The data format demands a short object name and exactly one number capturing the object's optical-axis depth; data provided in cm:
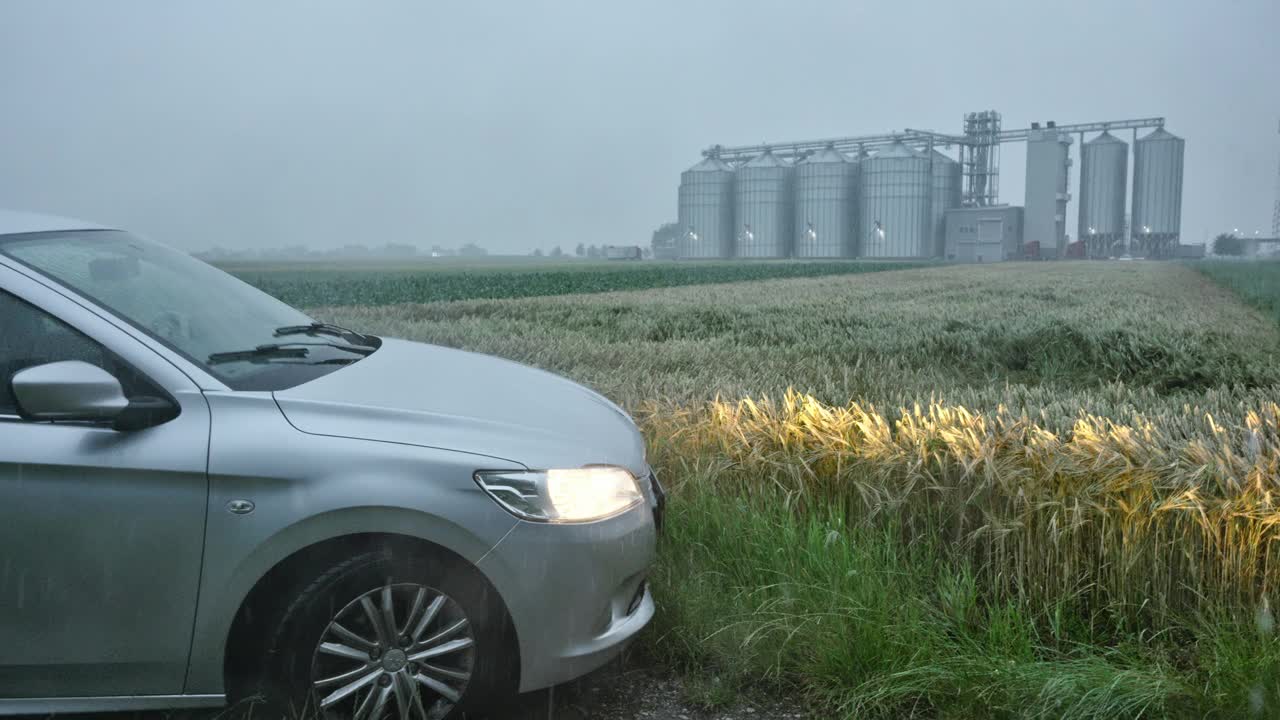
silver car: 255
